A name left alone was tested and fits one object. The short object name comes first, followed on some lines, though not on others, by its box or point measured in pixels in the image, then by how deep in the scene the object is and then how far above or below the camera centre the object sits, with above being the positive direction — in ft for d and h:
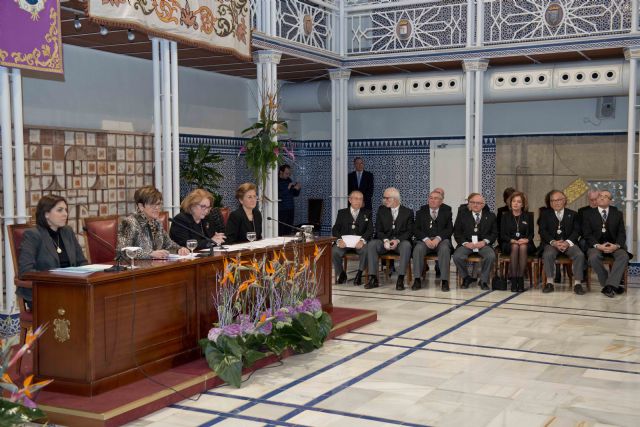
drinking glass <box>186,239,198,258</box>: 17.03 -1.43
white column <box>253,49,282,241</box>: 31.27 +3.91
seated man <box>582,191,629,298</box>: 27.12 -2.27
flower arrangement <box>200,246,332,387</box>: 16.03 -3.11
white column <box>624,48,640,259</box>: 30.14 +1.68
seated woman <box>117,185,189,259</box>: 18.16 -1.13
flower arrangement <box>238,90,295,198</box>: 30.04 +1.34
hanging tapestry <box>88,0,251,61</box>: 22.75 +5.25
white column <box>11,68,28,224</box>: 20.92 +1.08
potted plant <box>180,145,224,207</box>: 32.81 +0.45
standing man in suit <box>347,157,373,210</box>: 40.42 -0.08
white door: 40.11 +0.52
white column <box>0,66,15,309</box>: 20.58 +0.55
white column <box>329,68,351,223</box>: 36.91 +2.07
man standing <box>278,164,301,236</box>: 39.29 -0.80
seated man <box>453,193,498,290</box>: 28.66 -2.21
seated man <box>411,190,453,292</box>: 28.81 -2.18
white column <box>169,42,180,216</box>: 26.68 +1.62
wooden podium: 14.08 -2.81
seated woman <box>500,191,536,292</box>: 28.32 -2.20
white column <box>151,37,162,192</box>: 26.14 +2.43
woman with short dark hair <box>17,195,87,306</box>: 16.51 -1.39
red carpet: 13.33 -4.05
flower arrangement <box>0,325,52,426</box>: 7.82 -2.34
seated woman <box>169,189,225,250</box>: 20.48 -1.03
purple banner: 19.63 +3.87
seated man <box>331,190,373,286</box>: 29.90 -1.97
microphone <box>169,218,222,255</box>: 17.46 -1.50
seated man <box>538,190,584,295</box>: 27.66 -2.19
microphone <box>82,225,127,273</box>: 14.87 -1.71
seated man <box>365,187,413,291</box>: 29.27 -2.17
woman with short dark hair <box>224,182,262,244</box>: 23.17 -1.19
